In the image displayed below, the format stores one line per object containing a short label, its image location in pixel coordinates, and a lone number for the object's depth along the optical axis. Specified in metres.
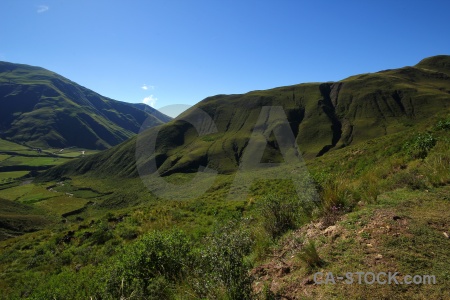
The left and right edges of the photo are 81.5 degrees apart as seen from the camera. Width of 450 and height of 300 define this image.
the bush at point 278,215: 7.93
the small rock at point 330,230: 6.00
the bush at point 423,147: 12.26
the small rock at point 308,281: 4.63
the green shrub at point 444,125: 17.56
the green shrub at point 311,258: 4.96
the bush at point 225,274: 4.61
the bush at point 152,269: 6.38
